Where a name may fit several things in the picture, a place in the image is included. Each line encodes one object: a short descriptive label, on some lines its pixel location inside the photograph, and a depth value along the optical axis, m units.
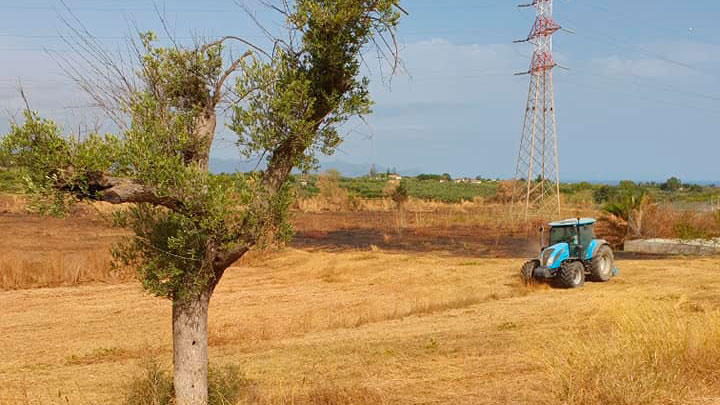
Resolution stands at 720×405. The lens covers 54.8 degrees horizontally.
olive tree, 6.14
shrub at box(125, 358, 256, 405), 7.72
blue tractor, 17.88
